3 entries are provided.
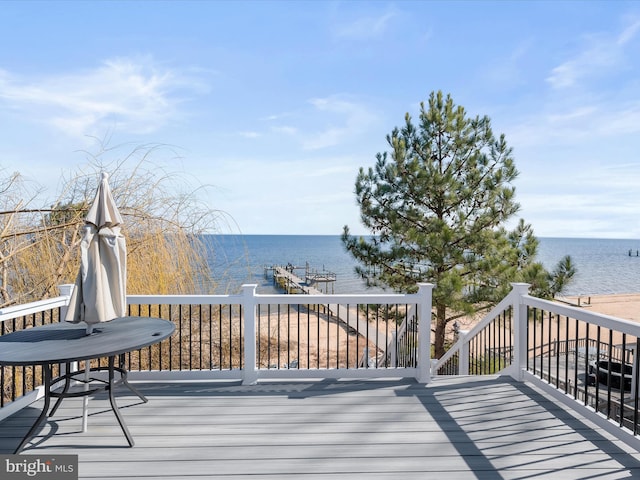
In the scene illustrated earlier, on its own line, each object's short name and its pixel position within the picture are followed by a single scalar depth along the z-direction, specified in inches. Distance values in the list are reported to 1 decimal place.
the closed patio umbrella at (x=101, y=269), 100.7
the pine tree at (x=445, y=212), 389.1
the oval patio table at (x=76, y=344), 85.8
